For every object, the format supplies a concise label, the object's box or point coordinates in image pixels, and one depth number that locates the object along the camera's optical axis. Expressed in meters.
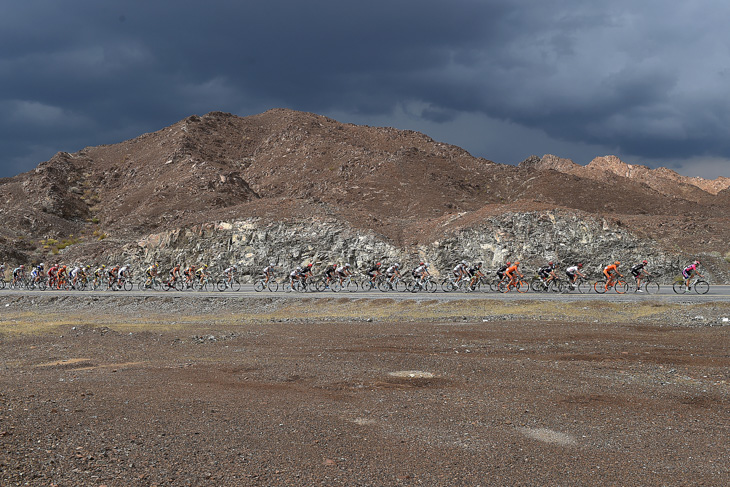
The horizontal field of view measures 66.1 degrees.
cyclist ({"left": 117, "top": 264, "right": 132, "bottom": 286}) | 45.10
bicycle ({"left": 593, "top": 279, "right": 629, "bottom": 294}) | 32.31
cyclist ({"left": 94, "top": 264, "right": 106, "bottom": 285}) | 48.25
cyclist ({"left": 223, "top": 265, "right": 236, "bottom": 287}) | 42.80
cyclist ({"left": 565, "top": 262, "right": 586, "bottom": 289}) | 33.62
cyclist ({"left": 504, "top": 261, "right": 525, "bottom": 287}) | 34.53
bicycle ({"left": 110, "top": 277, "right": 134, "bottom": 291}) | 45.34
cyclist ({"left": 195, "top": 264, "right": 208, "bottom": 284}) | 43.12
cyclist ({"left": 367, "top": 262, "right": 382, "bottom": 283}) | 39.18
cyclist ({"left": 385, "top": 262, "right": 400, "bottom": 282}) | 38.22
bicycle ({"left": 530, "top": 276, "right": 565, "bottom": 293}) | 34.88
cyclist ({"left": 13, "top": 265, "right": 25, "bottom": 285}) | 53.09
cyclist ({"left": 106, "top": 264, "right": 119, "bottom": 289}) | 45.56
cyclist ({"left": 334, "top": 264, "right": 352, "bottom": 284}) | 39.91
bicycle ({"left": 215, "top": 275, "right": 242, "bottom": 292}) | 42.97
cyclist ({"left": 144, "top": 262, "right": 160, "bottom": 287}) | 45.22
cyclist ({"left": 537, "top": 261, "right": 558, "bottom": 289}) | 34.38
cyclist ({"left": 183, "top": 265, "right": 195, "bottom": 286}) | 44.47
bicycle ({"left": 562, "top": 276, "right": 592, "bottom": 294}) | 34.50
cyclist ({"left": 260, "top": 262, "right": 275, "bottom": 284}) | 42.06
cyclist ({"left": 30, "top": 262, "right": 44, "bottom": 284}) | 51.09
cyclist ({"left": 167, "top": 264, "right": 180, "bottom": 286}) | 44.06
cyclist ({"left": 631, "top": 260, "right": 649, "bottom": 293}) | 31.97
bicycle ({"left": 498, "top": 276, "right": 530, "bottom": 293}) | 35.38
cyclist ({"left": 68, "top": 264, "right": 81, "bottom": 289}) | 48.59
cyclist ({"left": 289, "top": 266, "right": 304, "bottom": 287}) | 40.06
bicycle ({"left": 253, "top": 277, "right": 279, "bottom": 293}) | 41.31
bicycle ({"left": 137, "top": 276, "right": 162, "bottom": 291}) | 45.78
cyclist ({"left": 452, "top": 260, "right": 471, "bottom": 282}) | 37.16
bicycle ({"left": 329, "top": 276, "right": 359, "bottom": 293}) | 39.88
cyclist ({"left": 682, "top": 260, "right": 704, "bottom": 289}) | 31.27
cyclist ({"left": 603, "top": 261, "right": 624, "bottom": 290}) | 32.03
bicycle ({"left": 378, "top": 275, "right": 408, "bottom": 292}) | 38.38
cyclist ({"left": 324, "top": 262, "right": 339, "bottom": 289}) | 39.66
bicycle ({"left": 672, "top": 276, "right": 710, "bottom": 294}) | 31.92
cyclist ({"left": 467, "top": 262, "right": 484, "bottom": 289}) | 36.84
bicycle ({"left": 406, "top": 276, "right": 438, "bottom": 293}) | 37.31
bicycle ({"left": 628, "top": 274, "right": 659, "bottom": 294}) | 33.08
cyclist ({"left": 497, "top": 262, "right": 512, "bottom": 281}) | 36.02
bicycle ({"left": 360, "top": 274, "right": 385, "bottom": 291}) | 39.31
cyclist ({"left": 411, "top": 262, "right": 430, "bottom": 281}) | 36.70
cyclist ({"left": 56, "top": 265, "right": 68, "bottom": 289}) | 49.34
